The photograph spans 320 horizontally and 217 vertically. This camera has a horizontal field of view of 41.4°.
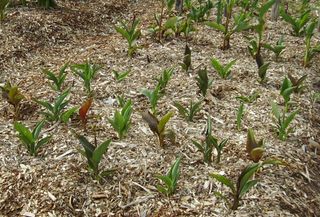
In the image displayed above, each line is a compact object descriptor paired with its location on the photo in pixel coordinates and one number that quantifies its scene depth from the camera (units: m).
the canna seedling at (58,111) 3.51
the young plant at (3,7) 5.43
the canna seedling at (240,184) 2.72
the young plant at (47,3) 6.11
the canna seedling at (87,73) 4.06
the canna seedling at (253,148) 3.10
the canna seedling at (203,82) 3.99
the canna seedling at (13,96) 3.57
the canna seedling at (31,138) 3.12
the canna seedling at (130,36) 4.89
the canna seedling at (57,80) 4.07
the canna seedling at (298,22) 5.64
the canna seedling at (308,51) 4.86
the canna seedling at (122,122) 3.33
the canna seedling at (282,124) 3.47
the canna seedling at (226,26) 5.00
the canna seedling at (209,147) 3.10
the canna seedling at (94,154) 2.88
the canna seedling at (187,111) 3.65
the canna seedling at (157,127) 3.29
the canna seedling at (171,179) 2.86
